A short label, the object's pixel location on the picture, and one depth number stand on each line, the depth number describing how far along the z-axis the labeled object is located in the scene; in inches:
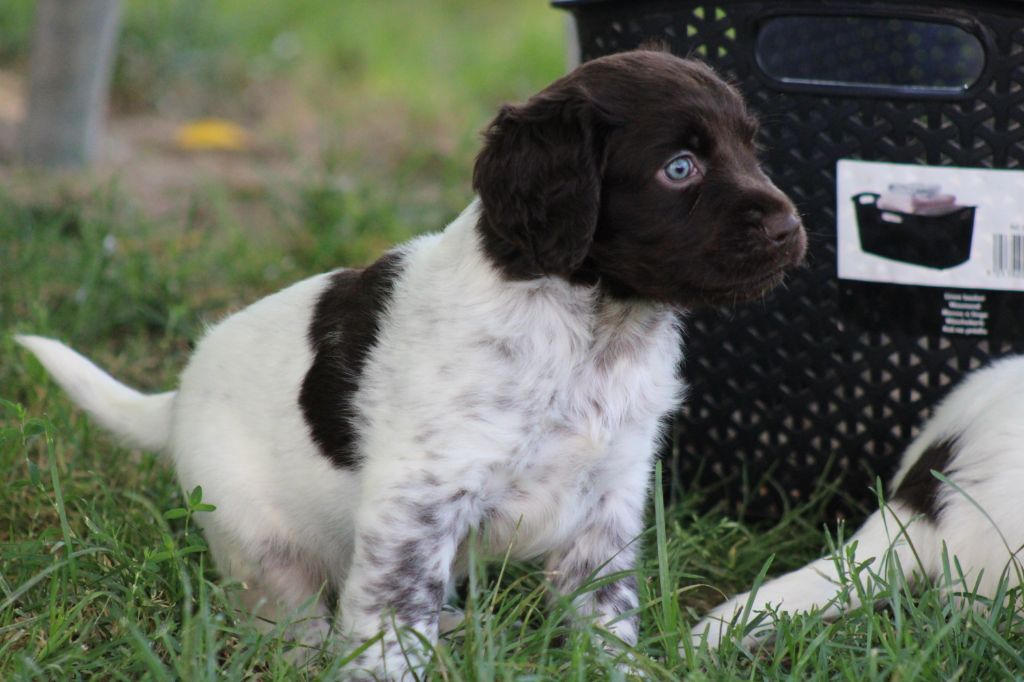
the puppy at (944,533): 204.4
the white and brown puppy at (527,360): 194.7
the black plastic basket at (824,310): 242.1
